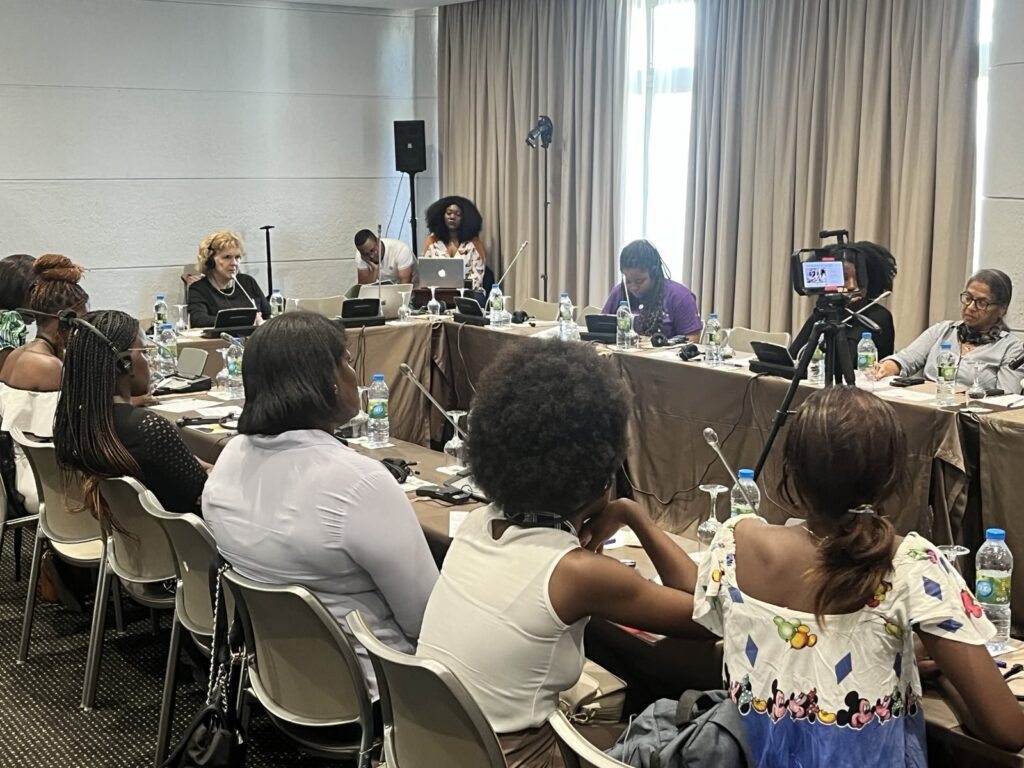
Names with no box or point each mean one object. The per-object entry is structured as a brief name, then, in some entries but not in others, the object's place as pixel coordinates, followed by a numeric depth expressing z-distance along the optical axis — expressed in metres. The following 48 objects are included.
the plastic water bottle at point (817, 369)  4.00
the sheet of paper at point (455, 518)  2.70
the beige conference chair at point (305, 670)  2.04
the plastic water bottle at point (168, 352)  4.87
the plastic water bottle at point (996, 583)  2.06
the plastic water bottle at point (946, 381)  3.55
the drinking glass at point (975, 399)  3.43
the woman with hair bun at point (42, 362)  3.73
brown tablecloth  3.44
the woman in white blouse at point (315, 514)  2.15
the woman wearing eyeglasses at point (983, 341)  4.09
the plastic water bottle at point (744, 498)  2.56
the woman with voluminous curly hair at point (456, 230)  8.11
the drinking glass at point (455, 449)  3.28
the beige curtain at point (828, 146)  5.52
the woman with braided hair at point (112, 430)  2.84
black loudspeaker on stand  8.43
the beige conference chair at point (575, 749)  1.39
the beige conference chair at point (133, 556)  2.78
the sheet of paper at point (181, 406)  4.10
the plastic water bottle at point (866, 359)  4.12
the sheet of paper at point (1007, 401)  3.52
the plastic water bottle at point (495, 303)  5.52
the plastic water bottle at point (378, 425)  3.65
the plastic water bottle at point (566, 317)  5.12
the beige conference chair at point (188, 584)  2.42
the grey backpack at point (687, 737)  1.61
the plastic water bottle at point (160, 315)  5.26
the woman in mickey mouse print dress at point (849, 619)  1.57
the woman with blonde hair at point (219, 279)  6.35
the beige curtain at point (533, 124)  7.38
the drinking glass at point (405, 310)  5.72
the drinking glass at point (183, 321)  5.66
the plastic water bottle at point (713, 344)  4.31
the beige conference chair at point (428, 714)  1.60
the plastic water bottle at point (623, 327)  4.68
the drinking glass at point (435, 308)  5.86
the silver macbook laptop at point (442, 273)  6.35
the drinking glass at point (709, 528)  2.51
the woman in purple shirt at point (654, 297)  5.12
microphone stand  8.09
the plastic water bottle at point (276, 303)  5.88
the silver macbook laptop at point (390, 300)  5.68
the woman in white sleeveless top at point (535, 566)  1.74
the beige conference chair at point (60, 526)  3.11
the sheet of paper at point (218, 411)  3.96
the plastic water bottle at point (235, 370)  4.35
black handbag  2.09
